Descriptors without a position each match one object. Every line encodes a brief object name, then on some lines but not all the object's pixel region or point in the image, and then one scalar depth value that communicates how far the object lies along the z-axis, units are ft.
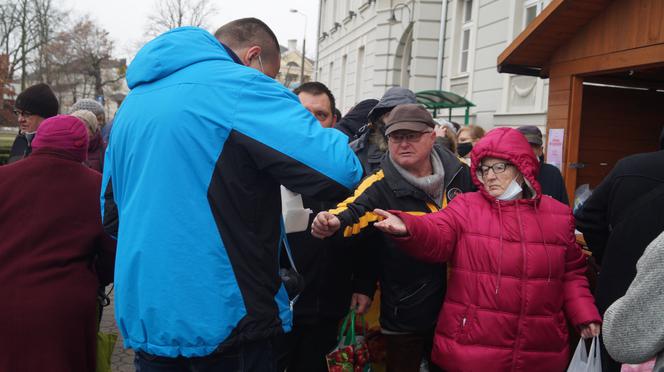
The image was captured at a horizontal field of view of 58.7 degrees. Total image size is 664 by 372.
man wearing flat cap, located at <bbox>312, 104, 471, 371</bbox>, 9.44
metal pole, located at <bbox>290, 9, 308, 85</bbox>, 118.17
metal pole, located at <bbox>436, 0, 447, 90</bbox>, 45.57
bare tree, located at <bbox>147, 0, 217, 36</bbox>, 110.52
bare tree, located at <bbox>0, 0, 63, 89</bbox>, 122.72
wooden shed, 13.39
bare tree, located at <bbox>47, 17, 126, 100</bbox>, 127.54
